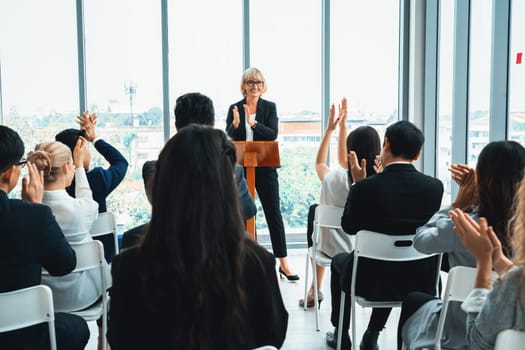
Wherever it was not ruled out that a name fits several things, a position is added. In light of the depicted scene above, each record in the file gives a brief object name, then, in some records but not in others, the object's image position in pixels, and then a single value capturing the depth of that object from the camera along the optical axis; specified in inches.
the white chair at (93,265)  97.7
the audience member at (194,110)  112.0
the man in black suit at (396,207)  107.7
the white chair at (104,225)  125.5
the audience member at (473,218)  81.7
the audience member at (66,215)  100.3
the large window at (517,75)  150.1
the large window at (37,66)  218.8
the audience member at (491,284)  58.9
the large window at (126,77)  224.2
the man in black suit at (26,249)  78.0
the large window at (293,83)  229.8
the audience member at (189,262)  52.2
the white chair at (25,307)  74.0
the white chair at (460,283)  77.2
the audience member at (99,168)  125.7
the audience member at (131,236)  88.3
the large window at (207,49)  227.5
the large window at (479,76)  169.5
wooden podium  161.3
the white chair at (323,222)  138.9
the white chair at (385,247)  105.0
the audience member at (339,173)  129.6
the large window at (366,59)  232.7
